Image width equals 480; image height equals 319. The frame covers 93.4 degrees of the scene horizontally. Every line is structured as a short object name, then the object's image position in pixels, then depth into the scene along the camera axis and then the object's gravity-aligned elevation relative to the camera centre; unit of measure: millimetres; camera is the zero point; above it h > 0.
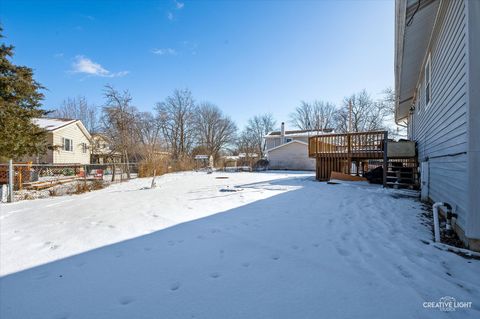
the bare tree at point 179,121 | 31719 +5742
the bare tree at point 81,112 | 30703 +6750
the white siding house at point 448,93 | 2494 +1097
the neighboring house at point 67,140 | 16656 +1644
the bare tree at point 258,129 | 40594 +5939
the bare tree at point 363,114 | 29562 +6468
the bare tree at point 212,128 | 34812 +5159
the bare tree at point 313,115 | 36972 +7784
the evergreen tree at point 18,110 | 8797 +2212
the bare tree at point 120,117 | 14188 +2788
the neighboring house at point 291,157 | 24359 +440
